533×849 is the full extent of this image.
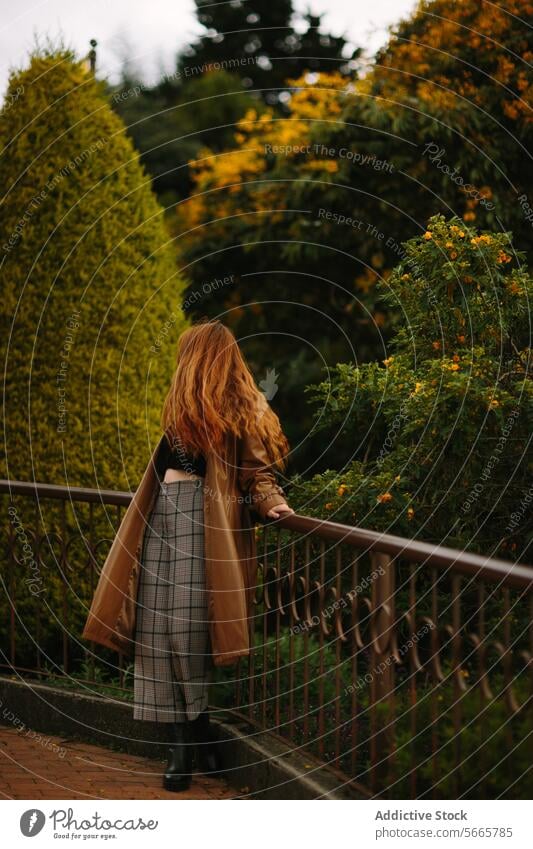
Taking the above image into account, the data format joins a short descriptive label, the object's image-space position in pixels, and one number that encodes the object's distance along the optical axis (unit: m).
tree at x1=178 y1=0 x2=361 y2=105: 18.38
